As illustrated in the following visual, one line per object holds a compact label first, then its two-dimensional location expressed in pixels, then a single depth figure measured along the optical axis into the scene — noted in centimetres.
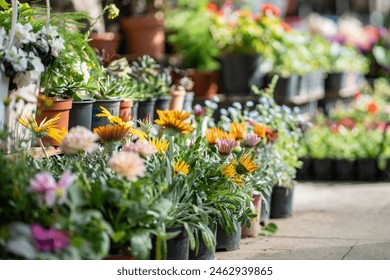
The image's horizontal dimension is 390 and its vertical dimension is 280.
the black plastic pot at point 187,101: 740
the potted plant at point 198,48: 964
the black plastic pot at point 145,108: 659
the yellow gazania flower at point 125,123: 470
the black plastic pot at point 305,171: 1005
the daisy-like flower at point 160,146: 505
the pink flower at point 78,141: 411
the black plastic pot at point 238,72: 982
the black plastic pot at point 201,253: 510
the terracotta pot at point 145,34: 950
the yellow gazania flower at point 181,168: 473
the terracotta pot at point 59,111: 520
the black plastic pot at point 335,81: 1237
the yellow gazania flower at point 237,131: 576
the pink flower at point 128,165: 409
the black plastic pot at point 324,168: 996
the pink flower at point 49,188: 368
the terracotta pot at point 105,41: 817
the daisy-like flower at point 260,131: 613
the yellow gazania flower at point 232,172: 515
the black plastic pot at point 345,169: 990
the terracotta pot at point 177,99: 709
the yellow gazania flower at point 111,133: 452
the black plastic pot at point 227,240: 578
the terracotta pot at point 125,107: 609
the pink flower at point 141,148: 439
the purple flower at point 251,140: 580
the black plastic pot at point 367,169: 982
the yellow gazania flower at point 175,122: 507
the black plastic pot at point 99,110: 580
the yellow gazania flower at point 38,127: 455
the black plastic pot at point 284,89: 996
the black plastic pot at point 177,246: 464
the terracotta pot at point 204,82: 954
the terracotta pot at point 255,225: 626
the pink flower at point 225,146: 522
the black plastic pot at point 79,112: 548
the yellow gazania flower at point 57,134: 449
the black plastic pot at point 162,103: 685
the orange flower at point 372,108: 1130
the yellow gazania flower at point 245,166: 530
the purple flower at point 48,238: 364
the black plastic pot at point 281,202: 723
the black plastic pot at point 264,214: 675
